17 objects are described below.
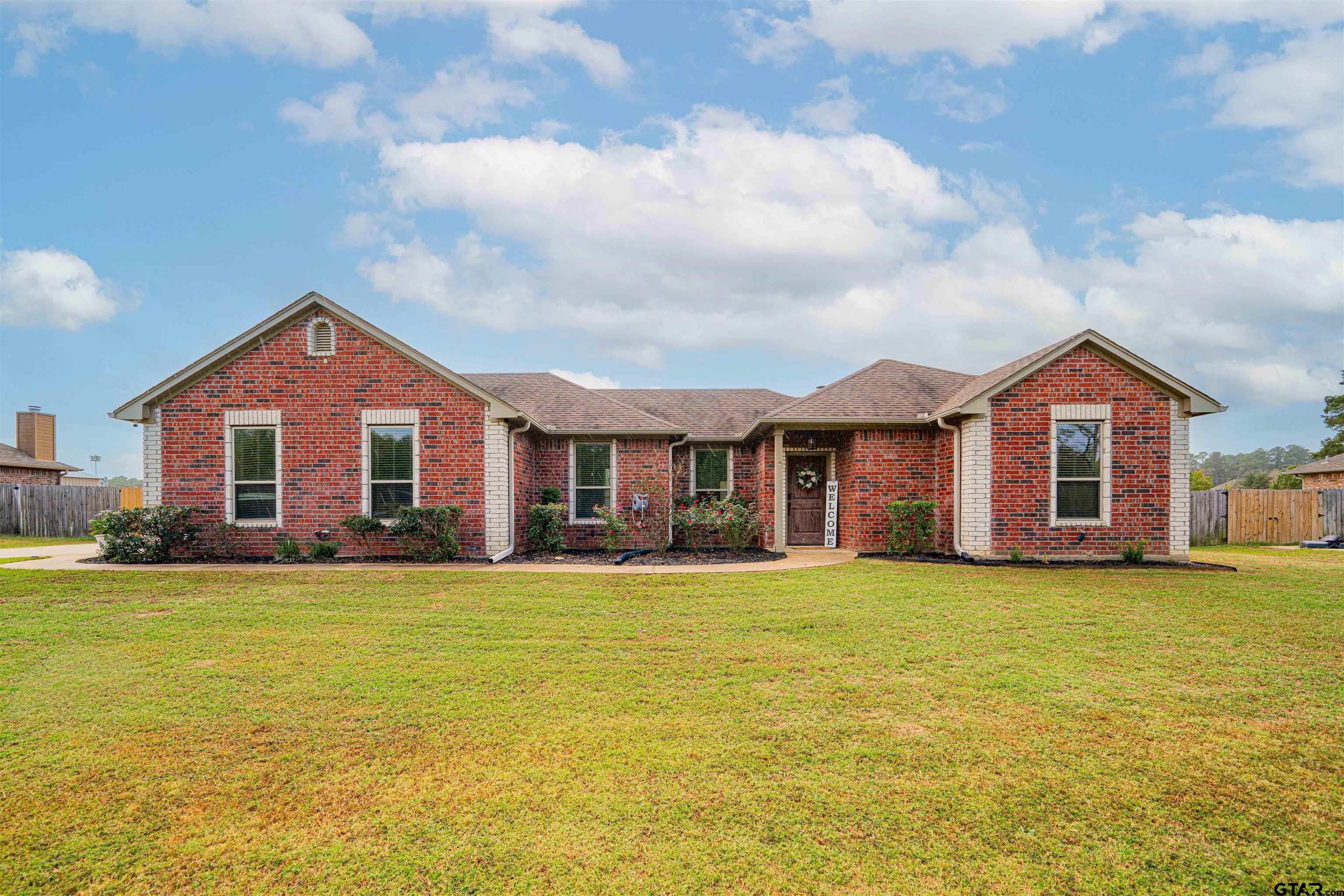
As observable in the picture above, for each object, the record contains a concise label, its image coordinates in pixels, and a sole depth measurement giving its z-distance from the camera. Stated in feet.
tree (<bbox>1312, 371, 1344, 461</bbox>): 121.08
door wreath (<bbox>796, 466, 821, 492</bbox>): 51.60
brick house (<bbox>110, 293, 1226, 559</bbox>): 39.86
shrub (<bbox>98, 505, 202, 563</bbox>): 38.63
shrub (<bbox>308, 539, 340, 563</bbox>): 39.65
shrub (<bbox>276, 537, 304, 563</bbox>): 39.22
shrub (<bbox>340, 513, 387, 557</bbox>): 38.99
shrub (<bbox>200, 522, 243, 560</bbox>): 40.42
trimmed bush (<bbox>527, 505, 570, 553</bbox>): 45.62
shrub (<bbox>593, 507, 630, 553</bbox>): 45.14
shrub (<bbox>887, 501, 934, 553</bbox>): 42.16
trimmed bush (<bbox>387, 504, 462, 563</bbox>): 38.68
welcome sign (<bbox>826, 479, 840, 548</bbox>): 48.95
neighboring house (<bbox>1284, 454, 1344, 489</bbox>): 84.74
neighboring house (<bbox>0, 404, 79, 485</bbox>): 92.48
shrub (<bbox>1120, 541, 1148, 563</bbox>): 38.63
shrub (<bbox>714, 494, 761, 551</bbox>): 45.29
